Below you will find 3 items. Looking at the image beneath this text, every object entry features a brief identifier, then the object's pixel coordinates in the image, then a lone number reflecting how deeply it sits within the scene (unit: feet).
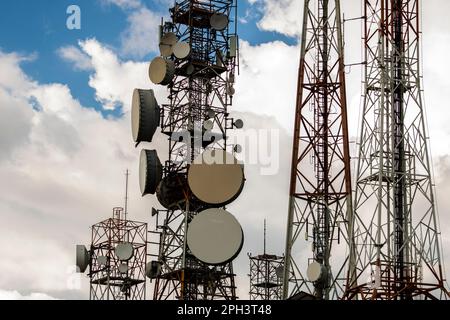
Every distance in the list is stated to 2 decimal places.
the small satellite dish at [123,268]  286.66
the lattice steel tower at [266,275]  297.94
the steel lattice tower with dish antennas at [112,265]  290.76
